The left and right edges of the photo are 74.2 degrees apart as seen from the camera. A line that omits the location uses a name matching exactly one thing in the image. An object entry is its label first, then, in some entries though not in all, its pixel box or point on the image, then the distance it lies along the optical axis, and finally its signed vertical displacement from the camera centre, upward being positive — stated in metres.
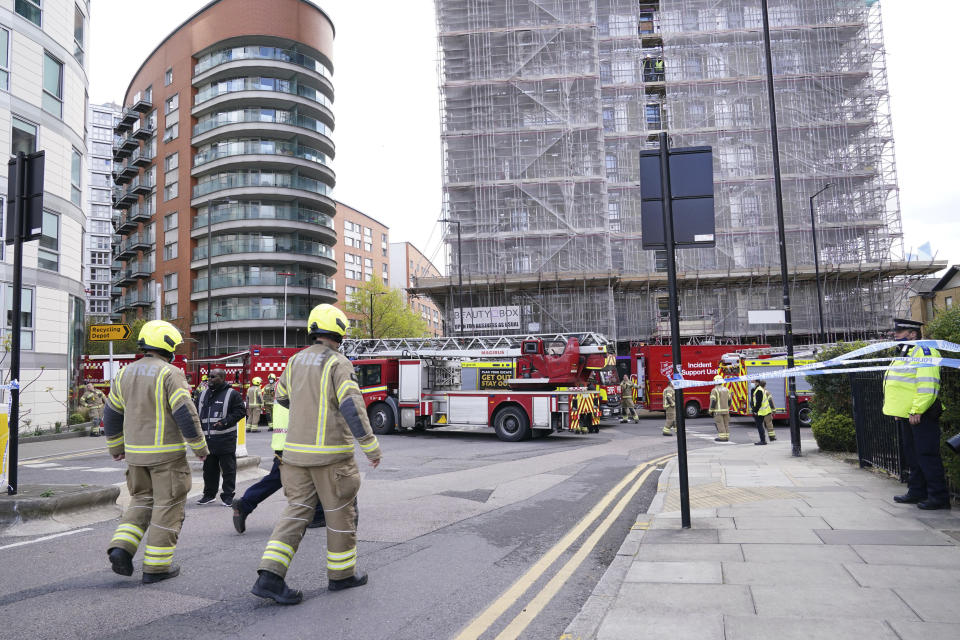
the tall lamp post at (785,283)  11.68 +1.62
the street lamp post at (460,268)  33.18 +5.33
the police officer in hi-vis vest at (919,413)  6.18 -0.54
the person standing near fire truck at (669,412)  17.77 -1.34
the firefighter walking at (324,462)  4.34 -0.63
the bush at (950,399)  6.13 -0.39
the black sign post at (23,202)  7.72 +2.18
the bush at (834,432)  11.40 -1.28
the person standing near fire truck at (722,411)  15.60 -1.18
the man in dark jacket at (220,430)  7.69 -0.67
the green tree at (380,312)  58.53 +5.54
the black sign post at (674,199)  6.18 +1.63
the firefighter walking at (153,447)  4.81 -0.56
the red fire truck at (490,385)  17.02 -0.44
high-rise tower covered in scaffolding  34.72 +11.36
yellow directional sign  19.45 +1.44
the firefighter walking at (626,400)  23.59 -1.26
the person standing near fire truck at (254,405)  21.25 -1.06
